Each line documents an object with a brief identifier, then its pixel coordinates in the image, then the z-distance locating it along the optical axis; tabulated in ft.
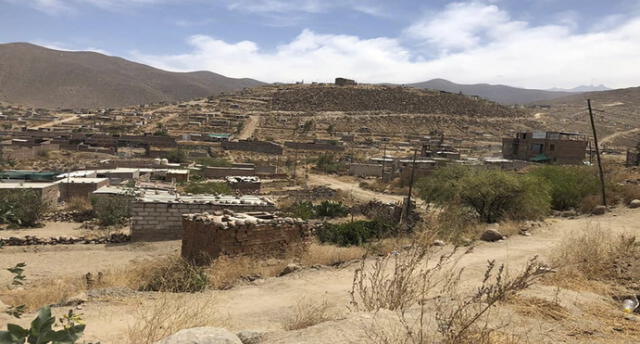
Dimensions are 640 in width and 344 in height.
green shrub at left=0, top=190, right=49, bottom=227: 53.31
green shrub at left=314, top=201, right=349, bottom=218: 66.66
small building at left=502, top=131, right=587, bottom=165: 130.52
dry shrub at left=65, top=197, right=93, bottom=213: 60.59
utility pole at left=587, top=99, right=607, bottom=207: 54.24
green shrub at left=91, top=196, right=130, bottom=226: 54.80
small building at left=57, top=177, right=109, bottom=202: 67.00
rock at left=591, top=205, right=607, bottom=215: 51.11
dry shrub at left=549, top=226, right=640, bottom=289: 21.91
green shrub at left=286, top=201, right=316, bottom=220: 58.44
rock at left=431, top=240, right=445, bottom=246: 32.92
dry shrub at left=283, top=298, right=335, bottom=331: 15.17
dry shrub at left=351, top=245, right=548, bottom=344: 11.65
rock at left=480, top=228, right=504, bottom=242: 37.01
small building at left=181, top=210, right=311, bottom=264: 31.40
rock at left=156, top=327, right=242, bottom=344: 10.79
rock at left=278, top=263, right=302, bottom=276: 28.68
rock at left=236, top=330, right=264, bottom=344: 13.12
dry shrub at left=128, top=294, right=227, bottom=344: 13.79
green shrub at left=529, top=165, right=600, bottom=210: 60.13
